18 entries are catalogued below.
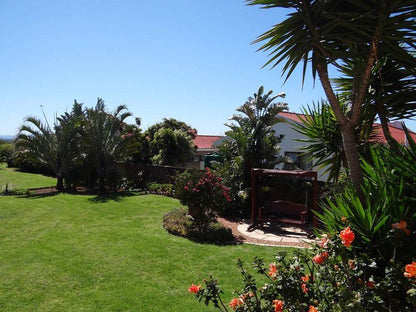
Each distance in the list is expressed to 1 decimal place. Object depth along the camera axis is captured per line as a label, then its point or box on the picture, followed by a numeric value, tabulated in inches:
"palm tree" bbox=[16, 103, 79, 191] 607.2
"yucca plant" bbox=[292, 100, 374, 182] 197.5
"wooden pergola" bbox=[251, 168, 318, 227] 332.0
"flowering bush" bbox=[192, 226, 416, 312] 73.9
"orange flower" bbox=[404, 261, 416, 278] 65.4
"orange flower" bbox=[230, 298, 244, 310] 94.2
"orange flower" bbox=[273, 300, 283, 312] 84.3
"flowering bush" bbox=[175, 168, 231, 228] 326.6
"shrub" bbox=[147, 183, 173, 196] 556.7
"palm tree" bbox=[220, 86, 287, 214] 427.8
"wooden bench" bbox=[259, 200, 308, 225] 345.6
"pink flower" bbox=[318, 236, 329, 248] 90.5
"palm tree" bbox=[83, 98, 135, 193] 593.0
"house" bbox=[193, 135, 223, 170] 1344.7
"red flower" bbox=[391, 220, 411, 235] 78.0
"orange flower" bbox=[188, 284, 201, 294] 95.1
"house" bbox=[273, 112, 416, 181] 673.6
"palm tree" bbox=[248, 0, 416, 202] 121.0
